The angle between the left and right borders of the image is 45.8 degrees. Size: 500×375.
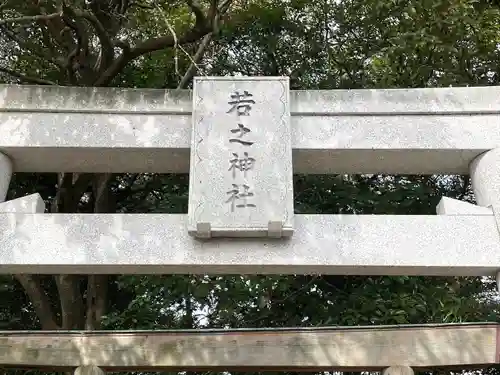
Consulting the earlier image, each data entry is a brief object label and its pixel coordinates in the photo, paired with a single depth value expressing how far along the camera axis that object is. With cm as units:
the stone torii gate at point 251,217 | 388
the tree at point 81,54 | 625
